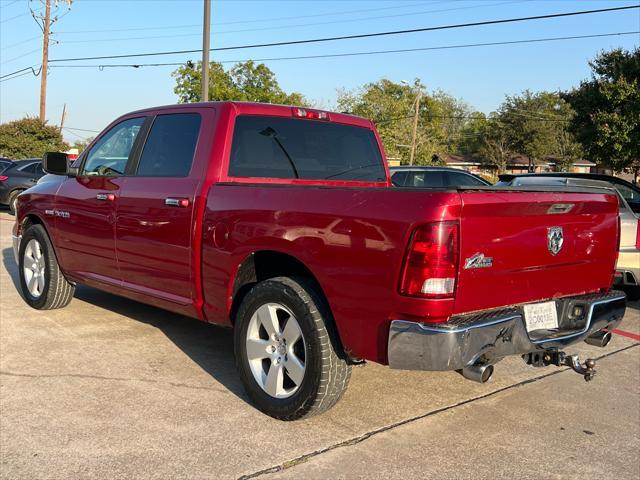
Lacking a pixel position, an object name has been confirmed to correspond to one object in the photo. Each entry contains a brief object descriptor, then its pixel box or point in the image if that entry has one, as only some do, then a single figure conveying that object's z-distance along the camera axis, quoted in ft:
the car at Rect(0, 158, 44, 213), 55.47
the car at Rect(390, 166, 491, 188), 42.65
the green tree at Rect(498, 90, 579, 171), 193.97
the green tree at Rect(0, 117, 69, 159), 112.37
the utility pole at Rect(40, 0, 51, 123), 108.17
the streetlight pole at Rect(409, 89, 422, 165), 143.99
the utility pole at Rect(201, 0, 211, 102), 52.95
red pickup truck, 9.82
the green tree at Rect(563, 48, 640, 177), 62.44
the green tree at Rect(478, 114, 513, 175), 201.57
